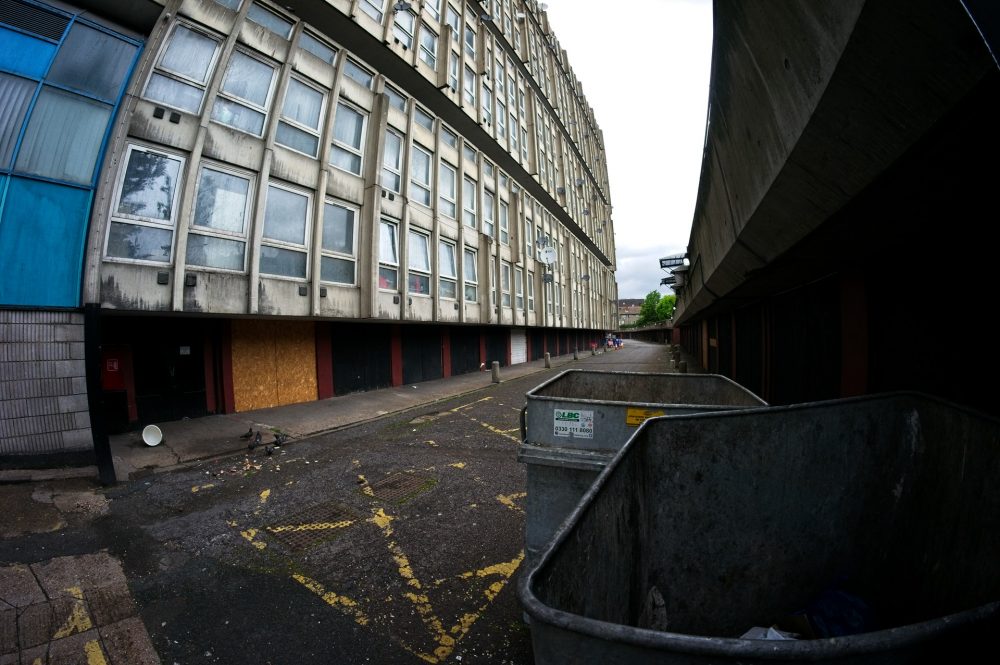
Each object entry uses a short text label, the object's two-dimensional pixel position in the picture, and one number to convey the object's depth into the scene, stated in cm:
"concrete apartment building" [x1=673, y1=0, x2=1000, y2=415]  135
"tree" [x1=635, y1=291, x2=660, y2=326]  11288
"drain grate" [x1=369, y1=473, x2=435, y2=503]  505
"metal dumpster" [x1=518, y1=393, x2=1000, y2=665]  161
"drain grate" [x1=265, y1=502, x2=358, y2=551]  404
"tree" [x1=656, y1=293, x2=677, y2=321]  9950
